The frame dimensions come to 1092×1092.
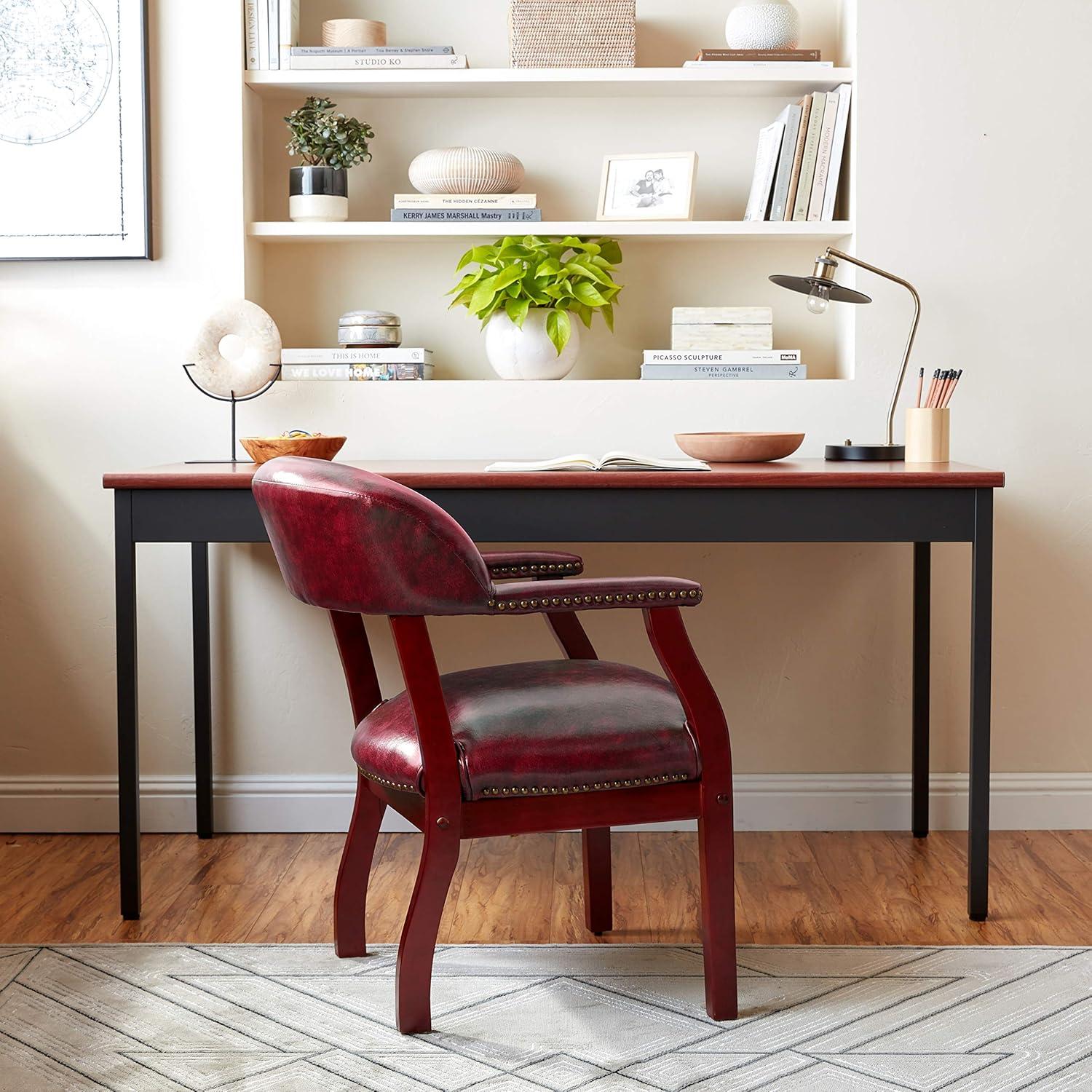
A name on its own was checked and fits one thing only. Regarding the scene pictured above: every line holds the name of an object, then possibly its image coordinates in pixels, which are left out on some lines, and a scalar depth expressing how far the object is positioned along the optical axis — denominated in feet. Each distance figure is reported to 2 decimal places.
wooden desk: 6.79
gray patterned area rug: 5.31
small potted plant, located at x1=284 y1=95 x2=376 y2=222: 8.59
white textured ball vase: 8.52
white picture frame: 8.66
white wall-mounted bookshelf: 9.03
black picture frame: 8.41
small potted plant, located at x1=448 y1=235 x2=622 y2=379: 8.46
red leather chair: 5.13
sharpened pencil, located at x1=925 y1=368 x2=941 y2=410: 7.82
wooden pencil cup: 7.73
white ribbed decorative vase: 8.59
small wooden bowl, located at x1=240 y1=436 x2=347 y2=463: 7.43
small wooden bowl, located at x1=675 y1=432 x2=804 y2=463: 7.46
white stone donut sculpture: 8.03
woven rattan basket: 8.58
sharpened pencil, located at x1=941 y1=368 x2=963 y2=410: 7.72
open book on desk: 6.93
